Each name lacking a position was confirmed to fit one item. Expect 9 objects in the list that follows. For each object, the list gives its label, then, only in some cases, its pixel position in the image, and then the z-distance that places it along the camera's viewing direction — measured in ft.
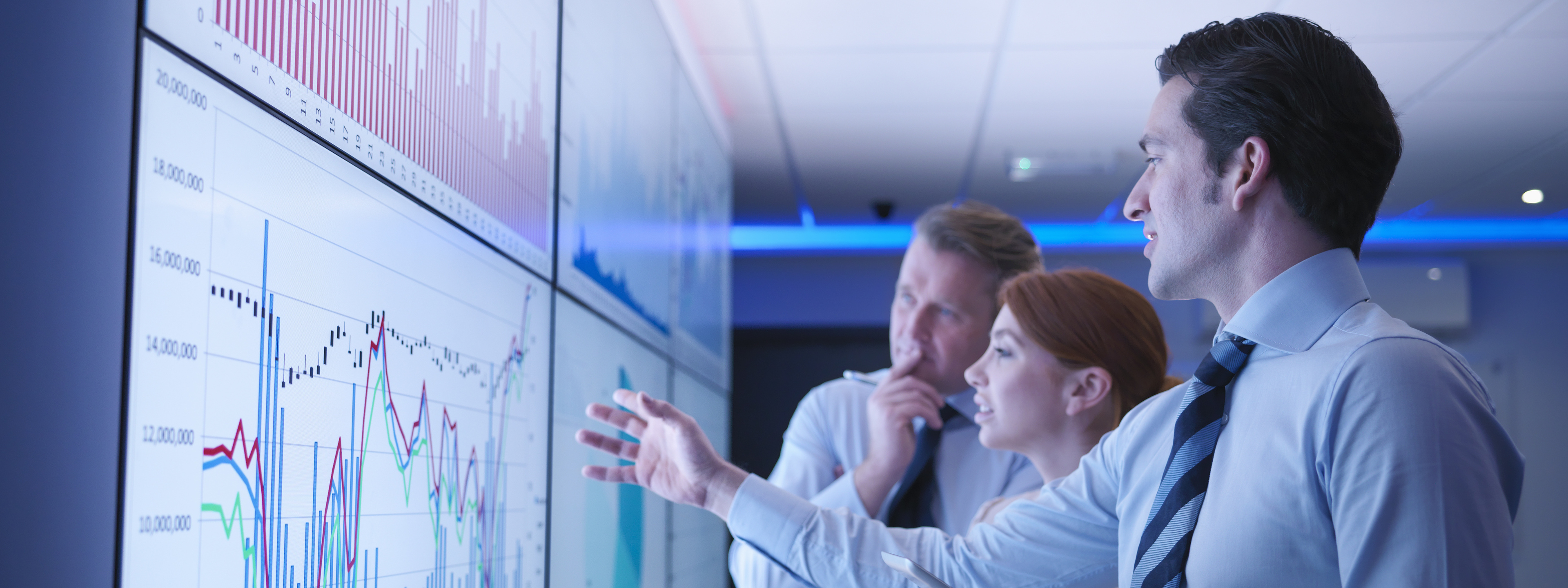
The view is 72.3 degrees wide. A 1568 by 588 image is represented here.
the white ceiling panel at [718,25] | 9.43
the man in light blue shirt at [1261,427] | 2.89
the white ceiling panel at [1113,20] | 9.12
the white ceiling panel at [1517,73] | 9.79
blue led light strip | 17.53
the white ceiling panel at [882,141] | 12.38
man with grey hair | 6.50
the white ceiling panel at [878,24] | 9.25
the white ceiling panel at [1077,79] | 10.36
